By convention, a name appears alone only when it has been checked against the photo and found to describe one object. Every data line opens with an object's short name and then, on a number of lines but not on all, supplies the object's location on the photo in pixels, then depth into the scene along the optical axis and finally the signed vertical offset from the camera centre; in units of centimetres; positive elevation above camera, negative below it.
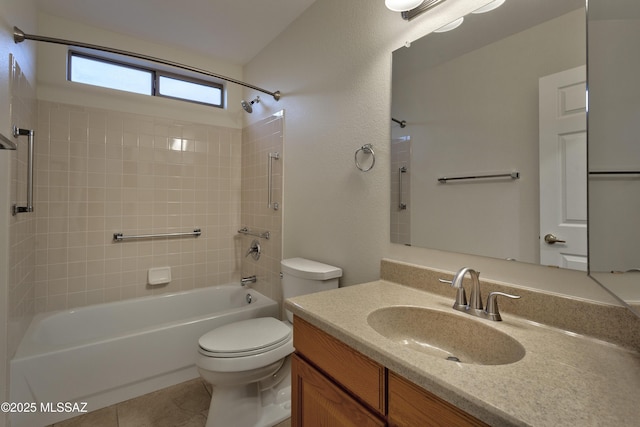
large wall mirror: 75 +27
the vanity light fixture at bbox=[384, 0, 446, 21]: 117 +88
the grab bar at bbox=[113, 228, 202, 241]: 234 -19
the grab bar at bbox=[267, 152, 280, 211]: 233 +27
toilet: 144 -77
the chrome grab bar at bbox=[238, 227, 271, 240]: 242 -18
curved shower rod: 149 +101
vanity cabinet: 64 -48
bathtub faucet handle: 254 -33
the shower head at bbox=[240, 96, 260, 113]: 244 +94
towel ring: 145 +32
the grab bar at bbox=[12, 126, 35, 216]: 148 +21
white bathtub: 153 -87
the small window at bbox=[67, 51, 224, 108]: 228 +119
